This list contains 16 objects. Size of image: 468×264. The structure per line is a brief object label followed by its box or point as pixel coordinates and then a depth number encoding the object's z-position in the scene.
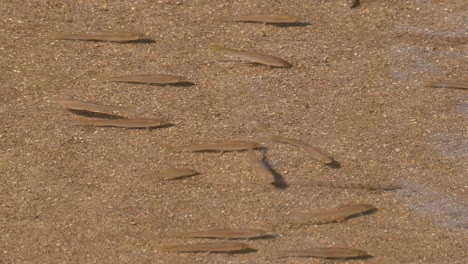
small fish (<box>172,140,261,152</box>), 11.44
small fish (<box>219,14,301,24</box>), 13.72
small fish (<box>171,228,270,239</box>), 10.05
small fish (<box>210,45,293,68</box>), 12.94
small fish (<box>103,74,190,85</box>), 12.52
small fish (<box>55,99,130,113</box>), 11.92
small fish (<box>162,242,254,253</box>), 9.86
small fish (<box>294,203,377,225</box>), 10.44
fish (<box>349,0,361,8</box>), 14.15
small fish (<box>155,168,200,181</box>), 10.98
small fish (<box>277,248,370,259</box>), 9.87
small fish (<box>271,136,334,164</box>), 11.31
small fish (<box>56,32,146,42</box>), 13.20
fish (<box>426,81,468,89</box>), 12.69
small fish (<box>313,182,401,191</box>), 10.96
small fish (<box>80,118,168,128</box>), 11.79
